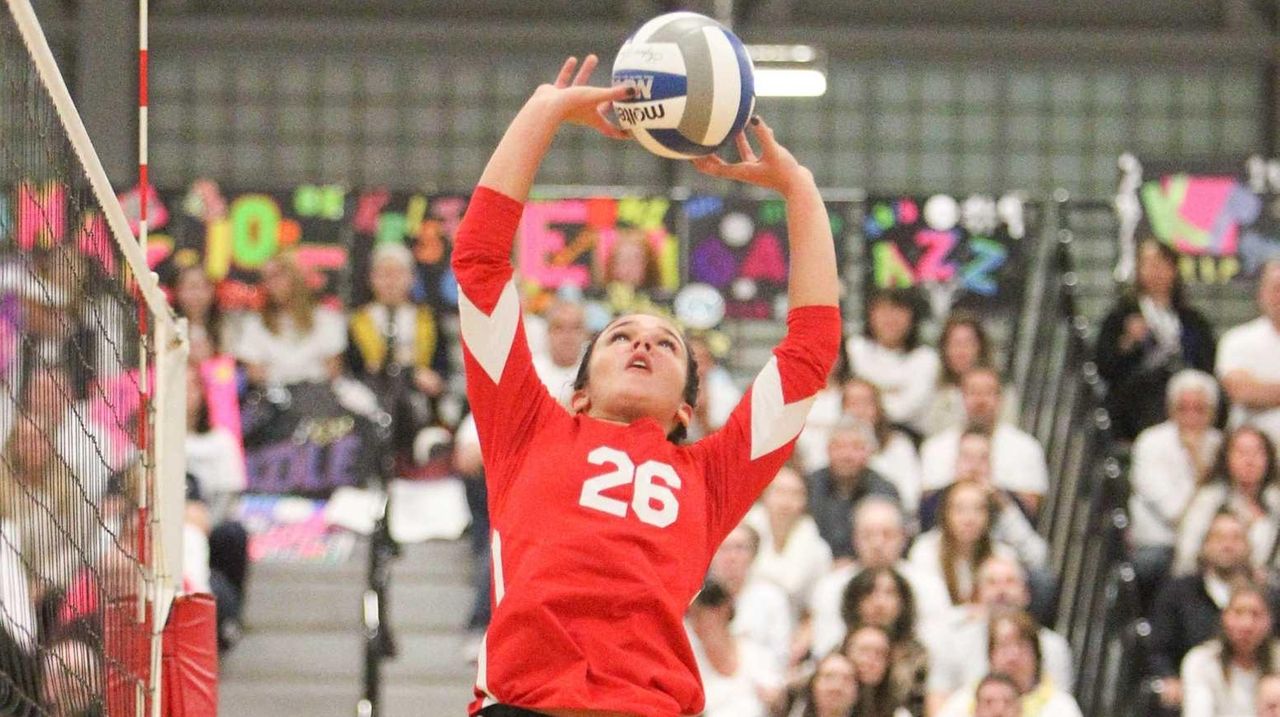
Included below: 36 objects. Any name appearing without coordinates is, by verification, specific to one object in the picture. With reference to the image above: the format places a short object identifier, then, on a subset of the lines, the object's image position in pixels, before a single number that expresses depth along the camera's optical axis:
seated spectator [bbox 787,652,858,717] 15.96
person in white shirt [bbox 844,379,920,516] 19.78
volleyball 9.32
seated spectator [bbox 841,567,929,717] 16.34
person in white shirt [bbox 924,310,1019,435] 20.62
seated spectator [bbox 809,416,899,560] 18.89
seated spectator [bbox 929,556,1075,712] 17.02
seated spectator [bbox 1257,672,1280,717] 16.22
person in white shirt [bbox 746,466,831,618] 18.19
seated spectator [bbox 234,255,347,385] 21.39
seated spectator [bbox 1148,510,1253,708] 18.03
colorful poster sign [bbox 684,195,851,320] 23.27
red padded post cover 10.27
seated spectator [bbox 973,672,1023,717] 15.84
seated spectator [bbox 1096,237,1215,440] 21.39
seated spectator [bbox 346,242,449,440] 21.14
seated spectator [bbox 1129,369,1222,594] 19.45
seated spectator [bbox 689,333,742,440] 19.48
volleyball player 8.13
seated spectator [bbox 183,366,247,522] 18.95
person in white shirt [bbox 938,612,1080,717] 16.45
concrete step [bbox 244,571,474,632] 19.23
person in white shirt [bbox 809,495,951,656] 17.30
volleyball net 8.91
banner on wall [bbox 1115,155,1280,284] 23.14
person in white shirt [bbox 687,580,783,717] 16.67
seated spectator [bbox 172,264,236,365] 20.33
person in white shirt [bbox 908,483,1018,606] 17.77
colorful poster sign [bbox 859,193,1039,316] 23.36
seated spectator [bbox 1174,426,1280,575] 18.91
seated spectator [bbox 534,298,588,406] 19.20
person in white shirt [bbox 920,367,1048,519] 19.56
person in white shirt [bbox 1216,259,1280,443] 20.14
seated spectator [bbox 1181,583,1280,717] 17.09
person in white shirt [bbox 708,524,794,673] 17.42
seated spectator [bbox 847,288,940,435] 20.89
